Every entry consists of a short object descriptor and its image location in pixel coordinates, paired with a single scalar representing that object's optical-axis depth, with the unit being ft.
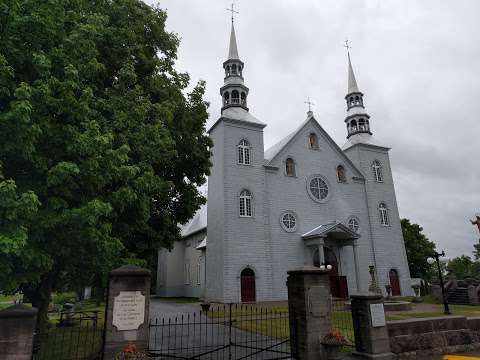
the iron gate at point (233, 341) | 33.19
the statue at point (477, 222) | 90.52
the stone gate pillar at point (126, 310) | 26.20
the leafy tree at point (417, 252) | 143.13
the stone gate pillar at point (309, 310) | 30.71
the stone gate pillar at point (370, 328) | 31.42
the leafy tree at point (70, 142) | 25.61
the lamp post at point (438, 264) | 61.41
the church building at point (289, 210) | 88.58
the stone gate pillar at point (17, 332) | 21.79
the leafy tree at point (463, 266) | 204.44
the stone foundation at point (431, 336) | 33.55
